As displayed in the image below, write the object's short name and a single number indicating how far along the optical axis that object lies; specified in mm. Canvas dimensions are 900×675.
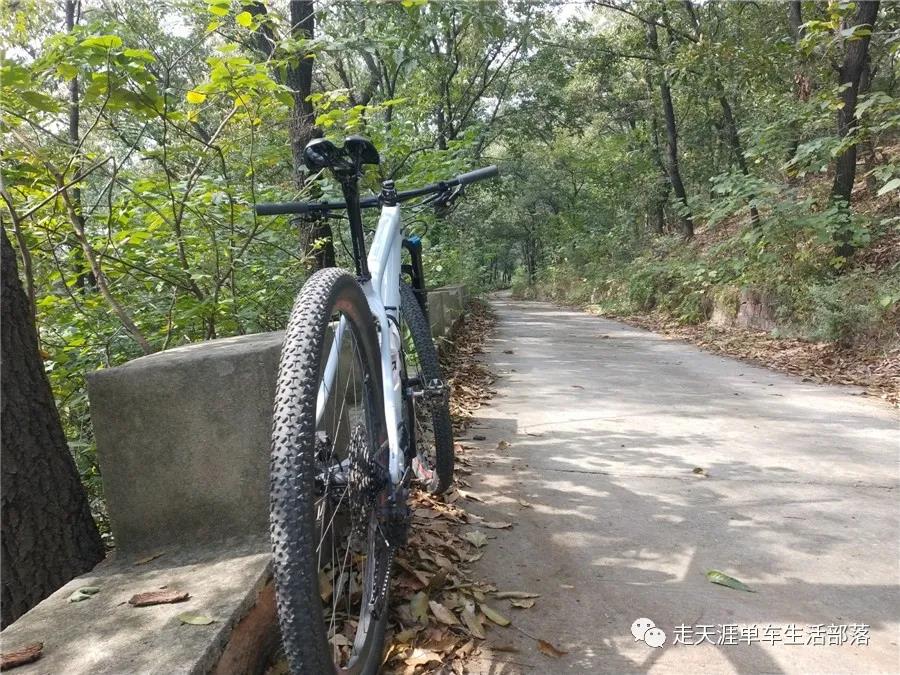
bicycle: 1277
